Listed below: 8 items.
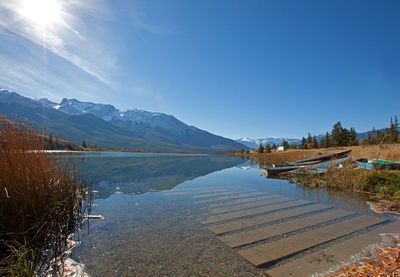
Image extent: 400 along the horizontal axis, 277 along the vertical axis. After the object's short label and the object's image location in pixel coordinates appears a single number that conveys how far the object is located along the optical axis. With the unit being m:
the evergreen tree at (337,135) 52.69
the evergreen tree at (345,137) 51.91
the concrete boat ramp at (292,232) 3.34
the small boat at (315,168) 13.34
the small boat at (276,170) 15.93
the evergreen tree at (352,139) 50.91
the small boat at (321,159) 16.08
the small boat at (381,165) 10.22
